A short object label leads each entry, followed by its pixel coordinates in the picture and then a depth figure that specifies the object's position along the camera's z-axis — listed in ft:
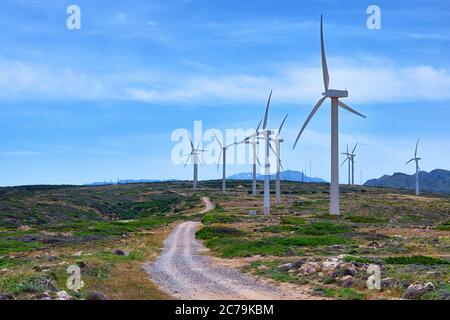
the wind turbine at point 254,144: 428.23
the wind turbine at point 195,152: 649.11
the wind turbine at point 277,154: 373.52
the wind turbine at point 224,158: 594.57
